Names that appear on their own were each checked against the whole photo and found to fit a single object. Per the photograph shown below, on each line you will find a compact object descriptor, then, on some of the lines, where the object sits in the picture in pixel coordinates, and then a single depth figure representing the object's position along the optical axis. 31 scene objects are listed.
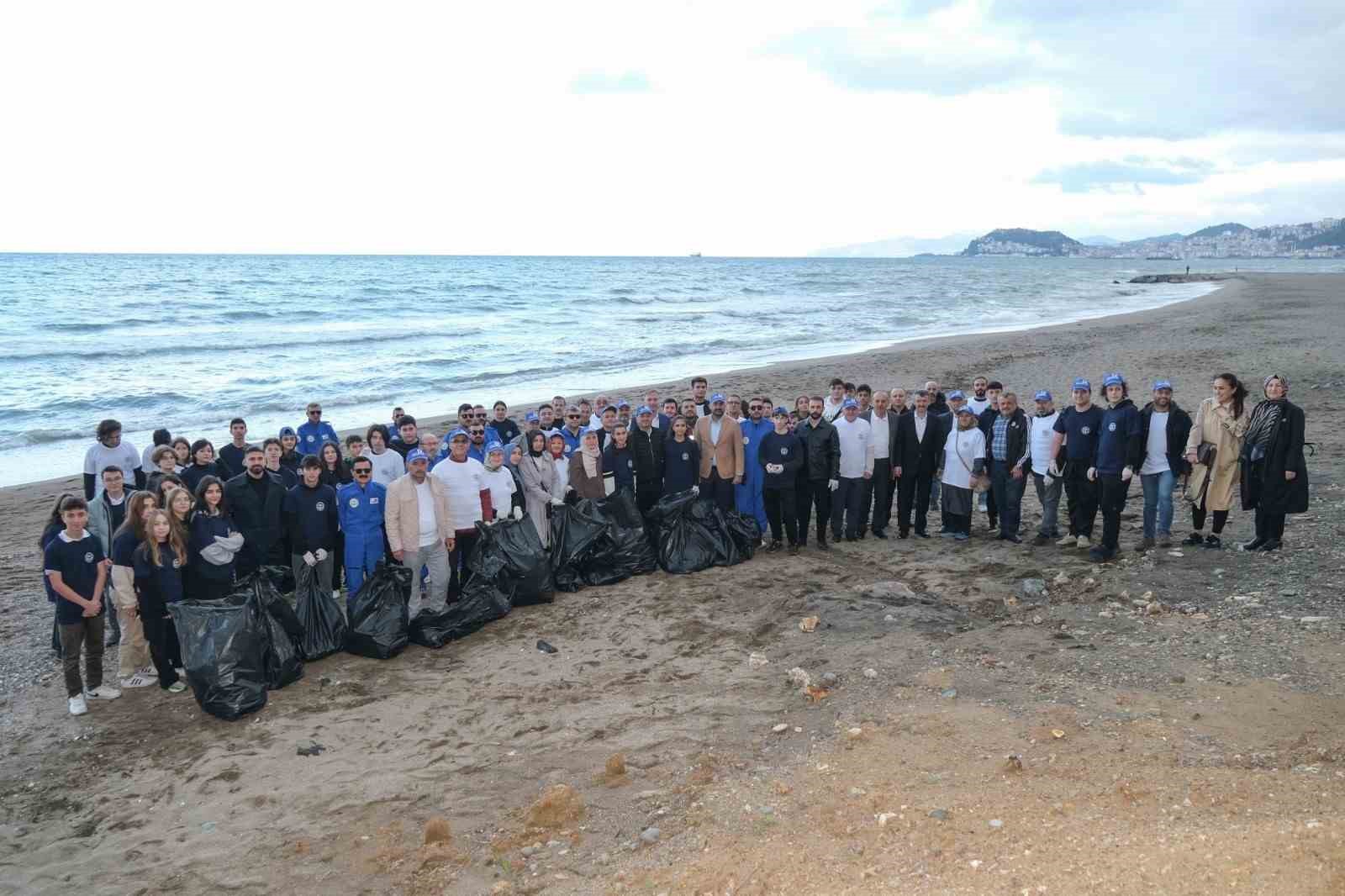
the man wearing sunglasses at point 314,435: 8.96
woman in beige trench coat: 7.32
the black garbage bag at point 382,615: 6.39
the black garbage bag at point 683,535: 8.01
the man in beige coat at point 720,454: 8.49
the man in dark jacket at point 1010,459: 8.31
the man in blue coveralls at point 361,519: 6.92
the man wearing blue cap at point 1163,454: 7.48
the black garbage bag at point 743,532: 8.30
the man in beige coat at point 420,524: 6.85
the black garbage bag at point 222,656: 5.59
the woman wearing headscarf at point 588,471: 8.10
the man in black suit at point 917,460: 8.79
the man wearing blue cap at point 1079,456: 7.72
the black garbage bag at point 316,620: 6.36
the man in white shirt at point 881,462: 8.83
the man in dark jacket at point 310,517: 6.78
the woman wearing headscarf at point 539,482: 7.86
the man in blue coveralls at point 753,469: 8.79
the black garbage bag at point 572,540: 7.78
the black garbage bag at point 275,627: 5.95
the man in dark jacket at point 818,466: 8.53
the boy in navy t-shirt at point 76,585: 5.67
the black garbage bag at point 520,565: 7.31
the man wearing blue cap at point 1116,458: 7.45
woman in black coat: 6.91
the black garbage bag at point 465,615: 6.61
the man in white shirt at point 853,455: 8.64
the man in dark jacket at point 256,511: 6.67
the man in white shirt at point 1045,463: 8.14
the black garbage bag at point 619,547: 7.89
